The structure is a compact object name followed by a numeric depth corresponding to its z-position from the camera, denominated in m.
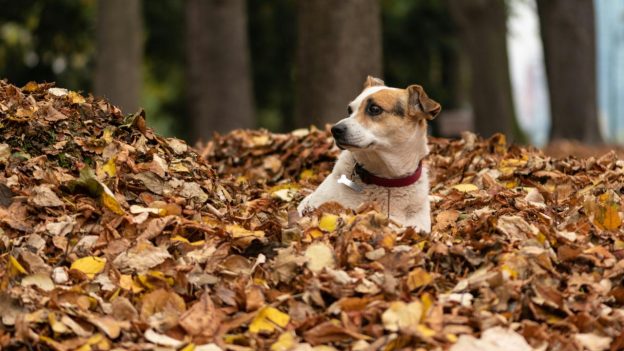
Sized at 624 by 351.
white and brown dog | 11.44
